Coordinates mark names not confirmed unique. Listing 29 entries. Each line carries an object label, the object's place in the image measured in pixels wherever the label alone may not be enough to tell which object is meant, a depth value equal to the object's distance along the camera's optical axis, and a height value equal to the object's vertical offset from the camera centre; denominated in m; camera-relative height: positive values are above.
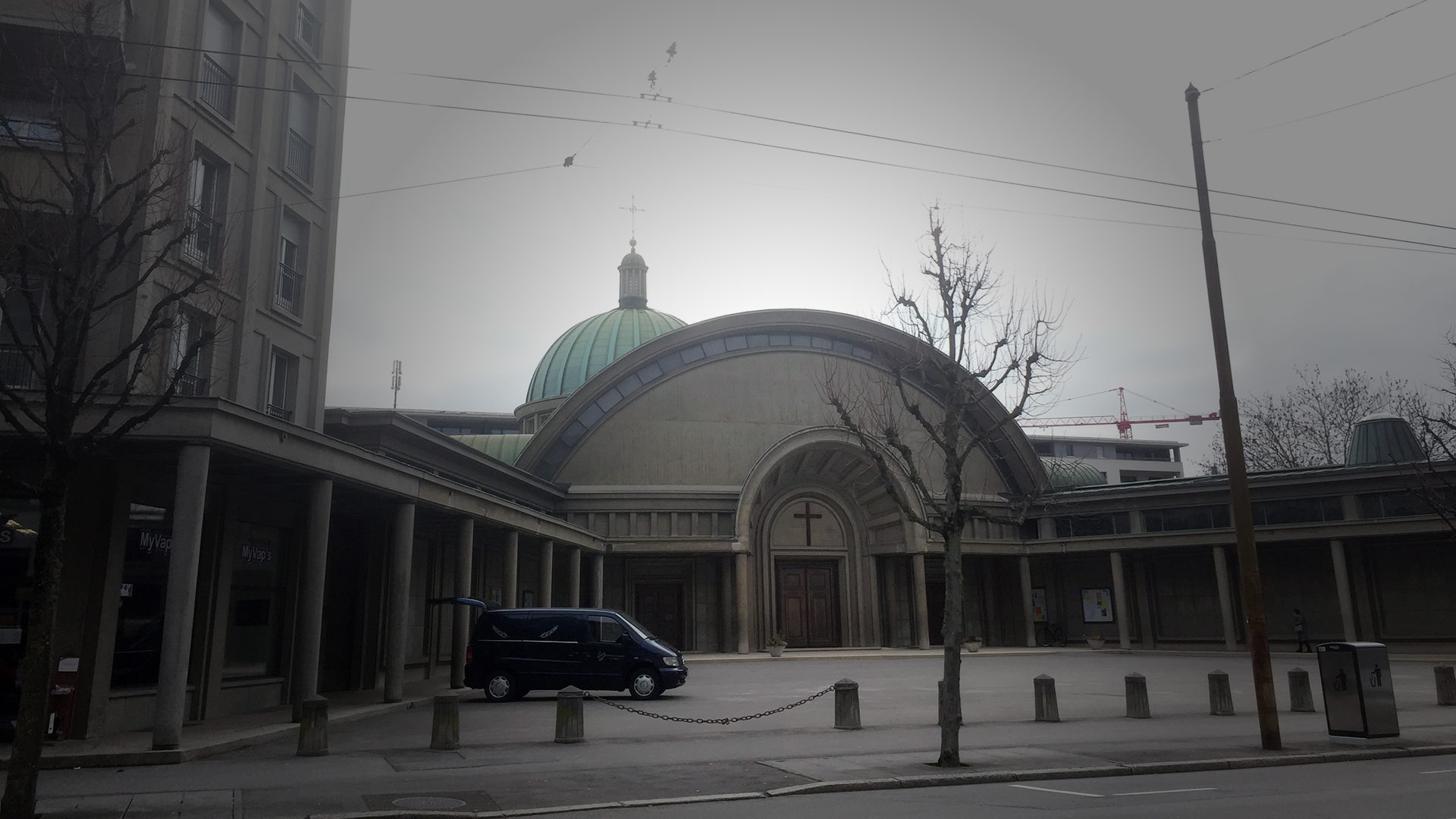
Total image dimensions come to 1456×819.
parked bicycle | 46.72 -1.39
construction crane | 168.93 +31.65
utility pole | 14.02 +1.29
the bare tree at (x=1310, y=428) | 51.34 +9.28
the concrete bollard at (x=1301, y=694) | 19.16 -1.73
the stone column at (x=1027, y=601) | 46.31 +0.25
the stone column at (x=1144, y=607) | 44.09 -0.05
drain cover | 10.29 -1.98
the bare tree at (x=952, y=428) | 13.79 +2.82
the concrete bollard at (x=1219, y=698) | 18.62 -1.73
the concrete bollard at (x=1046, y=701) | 17.62 -1.66
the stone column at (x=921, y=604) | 43.31 +0.15
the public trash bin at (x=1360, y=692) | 14.74 -1.33
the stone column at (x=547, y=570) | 30.77 +1.32
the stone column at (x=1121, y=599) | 42.66 +0.28
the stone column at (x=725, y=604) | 42.84 +0.25
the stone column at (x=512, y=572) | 26.98 +1.12
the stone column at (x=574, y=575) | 35.79 +1.34
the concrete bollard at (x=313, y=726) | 13.95 -1.56
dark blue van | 22.12 -1.02
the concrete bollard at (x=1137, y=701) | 18.11 -1.72
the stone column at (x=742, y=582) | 41.62 +1.15
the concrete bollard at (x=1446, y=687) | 19.80 -1.68
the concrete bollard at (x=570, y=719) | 15.32 -1.64
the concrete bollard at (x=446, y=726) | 14.61 -1.65
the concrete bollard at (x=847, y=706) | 16.97 -1.65
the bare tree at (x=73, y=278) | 9.90 +4.58
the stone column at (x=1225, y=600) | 38.97 +0.18
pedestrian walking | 37.44 -1.07
